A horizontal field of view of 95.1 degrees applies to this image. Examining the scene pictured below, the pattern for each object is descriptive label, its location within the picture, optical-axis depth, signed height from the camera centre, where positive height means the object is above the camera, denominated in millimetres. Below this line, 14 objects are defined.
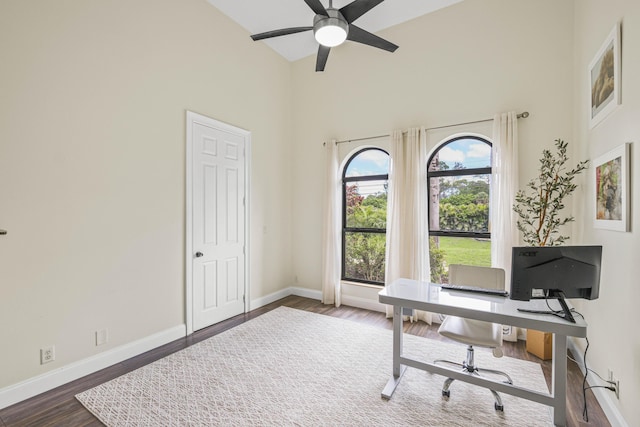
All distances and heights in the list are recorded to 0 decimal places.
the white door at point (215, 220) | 3516 -126
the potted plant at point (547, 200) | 2869 +134
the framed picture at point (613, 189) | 1842 +173
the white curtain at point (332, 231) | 4488 -302
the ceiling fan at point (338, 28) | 2426 +1675
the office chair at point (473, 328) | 2145 -913
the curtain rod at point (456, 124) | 3254 +1095
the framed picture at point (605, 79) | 1994 +1017
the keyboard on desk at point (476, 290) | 2326 -635
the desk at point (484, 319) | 1853 -700
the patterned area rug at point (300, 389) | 2055 -1448
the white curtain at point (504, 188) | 3260 +286
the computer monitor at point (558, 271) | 1854 -365
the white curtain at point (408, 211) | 3789 +14
